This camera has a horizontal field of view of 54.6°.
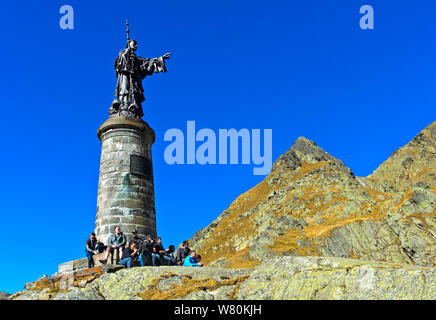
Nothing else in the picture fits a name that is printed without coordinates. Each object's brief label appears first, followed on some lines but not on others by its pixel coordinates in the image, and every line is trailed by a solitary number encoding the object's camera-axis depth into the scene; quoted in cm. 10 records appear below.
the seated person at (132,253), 1473
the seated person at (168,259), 1617
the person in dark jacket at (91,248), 1605
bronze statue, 2128
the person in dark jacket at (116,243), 1562
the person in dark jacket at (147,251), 1552
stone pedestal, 1862
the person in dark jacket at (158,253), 1542
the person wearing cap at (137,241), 1538
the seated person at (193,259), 1613
